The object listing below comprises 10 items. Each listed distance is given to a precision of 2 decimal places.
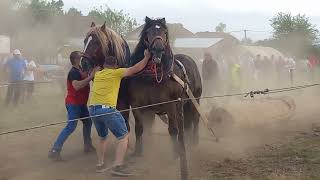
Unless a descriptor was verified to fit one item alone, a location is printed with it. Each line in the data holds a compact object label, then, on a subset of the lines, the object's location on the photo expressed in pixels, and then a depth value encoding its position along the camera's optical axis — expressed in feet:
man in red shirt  23.03
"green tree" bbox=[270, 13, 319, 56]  163.12
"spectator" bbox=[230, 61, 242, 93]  51.03
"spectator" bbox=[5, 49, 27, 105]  45.68
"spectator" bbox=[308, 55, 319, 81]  80.67
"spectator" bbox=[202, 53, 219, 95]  45.44
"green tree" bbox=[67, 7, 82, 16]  205.05
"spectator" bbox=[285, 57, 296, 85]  71.53
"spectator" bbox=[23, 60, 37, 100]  48.55
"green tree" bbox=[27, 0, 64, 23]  141.50
